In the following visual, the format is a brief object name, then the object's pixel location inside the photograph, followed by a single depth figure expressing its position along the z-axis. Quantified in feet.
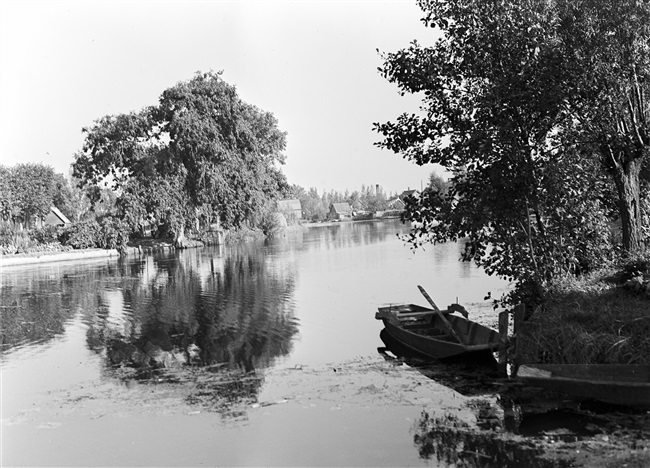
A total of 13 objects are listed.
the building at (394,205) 508.98
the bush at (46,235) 200.23
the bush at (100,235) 192.95
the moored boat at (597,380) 32.45
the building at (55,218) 261.44
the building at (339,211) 530.10
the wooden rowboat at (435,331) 44.24
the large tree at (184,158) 185.78
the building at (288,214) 355.81
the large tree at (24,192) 206.19
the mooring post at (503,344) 42.09
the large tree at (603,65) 46.80
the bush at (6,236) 187.93
